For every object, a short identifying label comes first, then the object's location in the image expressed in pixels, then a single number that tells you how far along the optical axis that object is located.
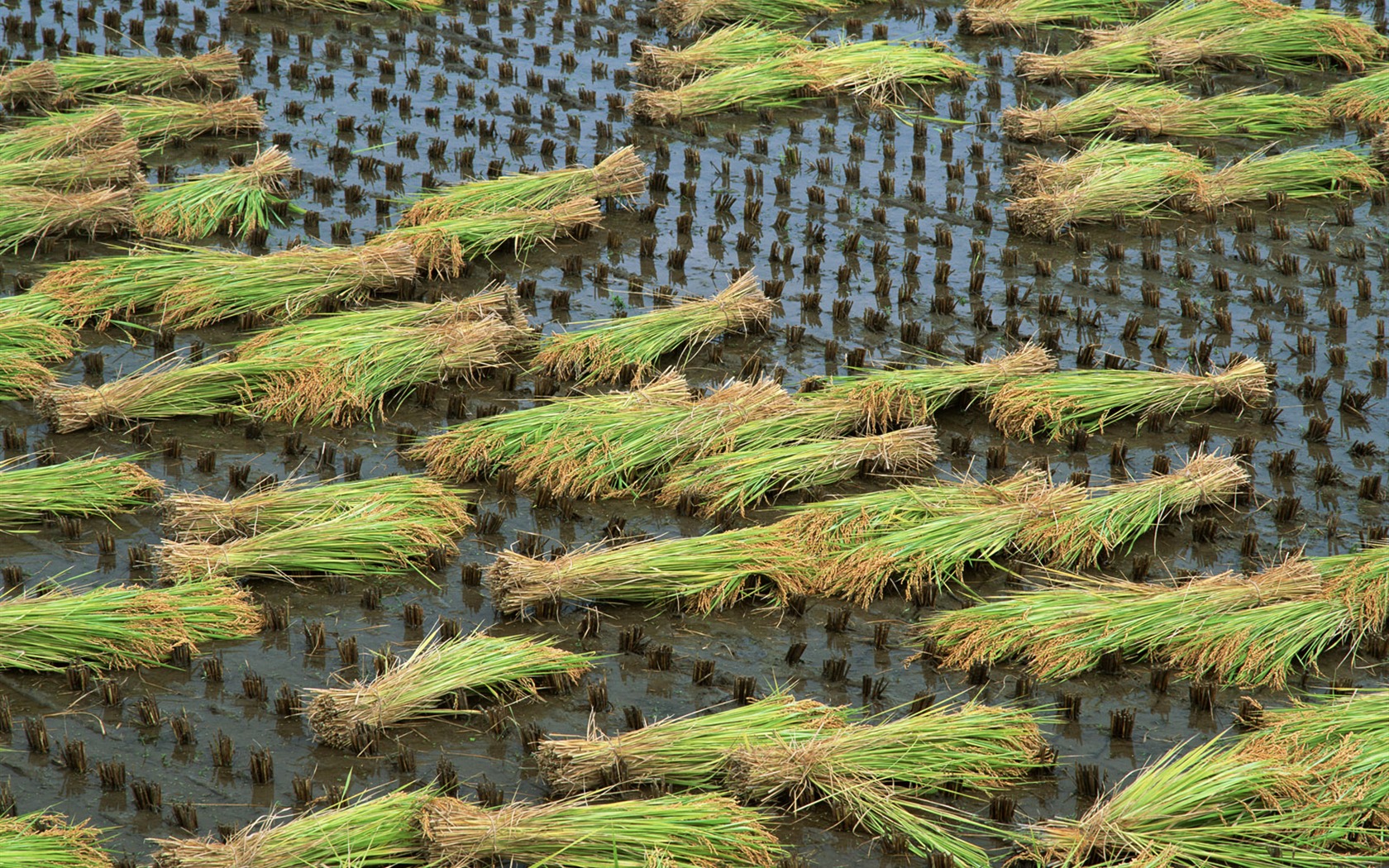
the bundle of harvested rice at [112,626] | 9.77
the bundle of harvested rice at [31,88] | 18.20
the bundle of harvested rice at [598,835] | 8.18
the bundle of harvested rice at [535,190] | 15.66
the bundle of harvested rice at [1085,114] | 17.69
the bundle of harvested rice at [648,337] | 13.24
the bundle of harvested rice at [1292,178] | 16.19
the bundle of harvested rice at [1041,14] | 20.64
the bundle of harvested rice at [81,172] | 15.94
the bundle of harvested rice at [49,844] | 8.05
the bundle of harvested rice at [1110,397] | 12.48
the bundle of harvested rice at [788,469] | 11.52
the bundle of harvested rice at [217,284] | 14.02
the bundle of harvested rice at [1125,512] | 10.88
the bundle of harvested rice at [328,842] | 7.96
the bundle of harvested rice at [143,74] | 18.77
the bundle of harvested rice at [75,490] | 11.26
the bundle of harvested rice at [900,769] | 8.57
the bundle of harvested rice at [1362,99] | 17.73
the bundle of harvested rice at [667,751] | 8.74
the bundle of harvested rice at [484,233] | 14.93
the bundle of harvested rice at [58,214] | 15.16
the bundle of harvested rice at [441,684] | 9.13
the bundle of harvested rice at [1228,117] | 17.70
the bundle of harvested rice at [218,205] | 15.52
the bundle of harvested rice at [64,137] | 16.55
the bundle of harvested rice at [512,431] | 11.91
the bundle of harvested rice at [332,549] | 10.51
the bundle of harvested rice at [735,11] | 20.64
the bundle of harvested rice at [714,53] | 19.03
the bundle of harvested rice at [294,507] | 10.94
